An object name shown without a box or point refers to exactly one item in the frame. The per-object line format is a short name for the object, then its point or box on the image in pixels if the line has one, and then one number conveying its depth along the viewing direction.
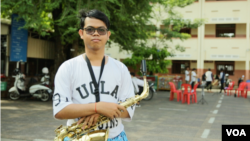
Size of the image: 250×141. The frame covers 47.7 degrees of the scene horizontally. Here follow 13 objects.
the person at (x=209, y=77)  21.03
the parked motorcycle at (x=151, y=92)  14.74
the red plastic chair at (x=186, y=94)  13.51
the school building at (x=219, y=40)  31.03
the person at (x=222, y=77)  21.94
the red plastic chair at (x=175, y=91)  14.53
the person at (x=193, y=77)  21.35
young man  1.84
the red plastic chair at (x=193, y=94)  13.74
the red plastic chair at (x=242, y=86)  18.62
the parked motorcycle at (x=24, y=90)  13.02
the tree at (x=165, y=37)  19.03
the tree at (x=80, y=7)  10.99
